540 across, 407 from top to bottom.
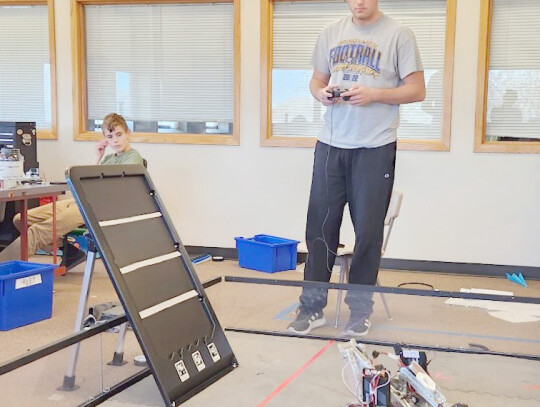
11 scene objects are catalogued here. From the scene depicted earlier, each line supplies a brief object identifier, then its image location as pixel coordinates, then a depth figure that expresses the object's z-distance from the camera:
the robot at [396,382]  1.89
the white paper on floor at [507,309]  2.57
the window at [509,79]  4.70
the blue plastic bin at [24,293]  3.36
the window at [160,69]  5.27
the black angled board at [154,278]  2.21
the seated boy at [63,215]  4.27
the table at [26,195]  3.86
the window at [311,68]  4.82
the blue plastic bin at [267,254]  4.79
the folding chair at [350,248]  3.39
